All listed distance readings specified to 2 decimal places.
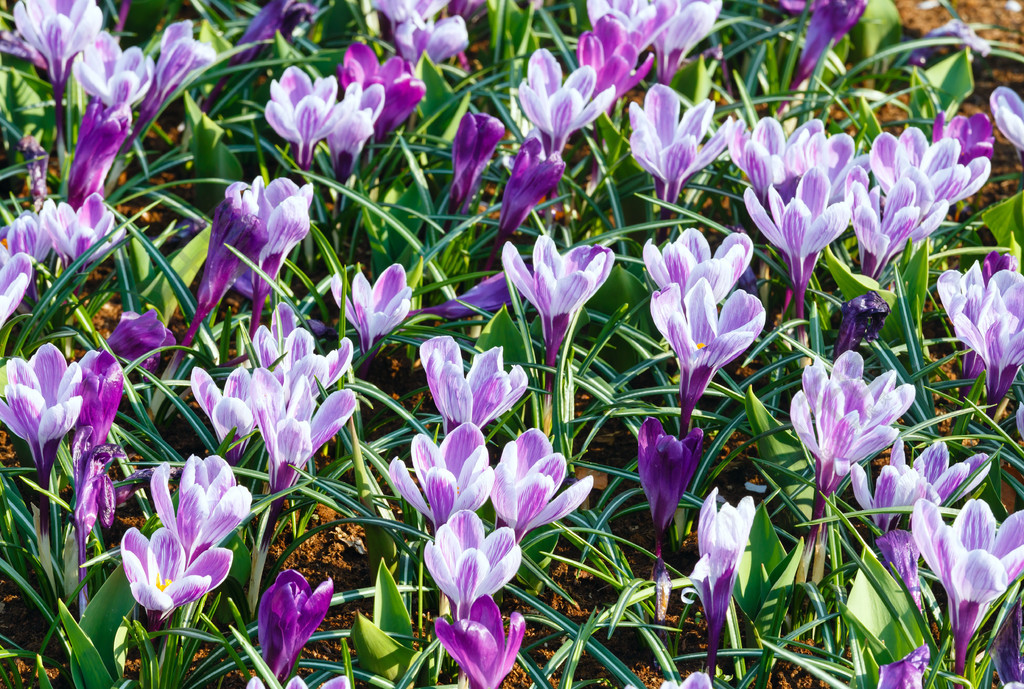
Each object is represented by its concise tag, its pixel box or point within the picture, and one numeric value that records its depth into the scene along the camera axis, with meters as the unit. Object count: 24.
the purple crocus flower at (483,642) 1.86
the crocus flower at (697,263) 2.04
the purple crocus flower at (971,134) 2.30
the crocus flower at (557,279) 2.05
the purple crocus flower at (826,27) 2.58
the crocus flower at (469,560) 1.88
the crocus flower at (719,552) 1.88
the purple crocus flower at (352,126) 2.28
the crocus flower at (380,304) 2.10
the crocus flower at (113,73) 2.28
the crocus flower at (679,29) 2.39
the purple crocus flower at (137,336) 2.15
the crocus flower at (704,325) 2.00
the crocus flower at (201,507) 1.91
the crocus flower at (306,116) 2.26
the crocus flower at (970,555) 1.87
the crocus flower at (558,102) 2.25
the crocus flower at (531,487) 1.93
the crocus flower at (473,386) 1.99
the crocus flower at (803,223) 2.10
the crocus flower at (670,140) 2.21
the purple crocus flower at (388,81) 2.36
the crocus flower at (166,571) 1.89
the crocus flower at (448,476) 1.93
